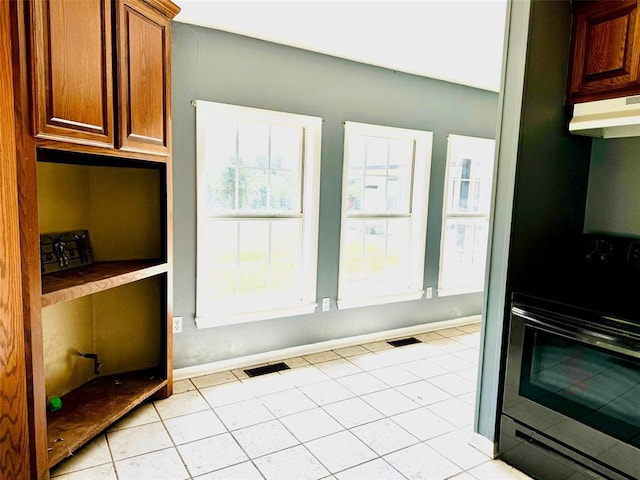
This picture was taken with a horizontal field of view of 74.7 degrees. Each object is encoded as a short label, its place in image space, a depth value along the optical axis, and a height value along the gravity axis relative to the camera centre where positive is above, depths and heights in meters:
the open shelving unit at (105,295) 2.24 -0.70
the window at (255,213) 3.05 -0.16
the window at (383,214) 3.68 -0.16
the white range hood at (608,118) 1.90 +0.41
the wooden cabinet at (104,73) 1.70 +0.53
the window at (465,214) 4.28 -0.15
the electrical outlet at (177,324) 2.99 -0.96
